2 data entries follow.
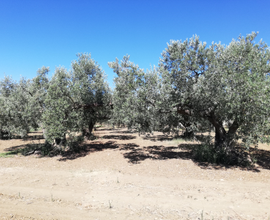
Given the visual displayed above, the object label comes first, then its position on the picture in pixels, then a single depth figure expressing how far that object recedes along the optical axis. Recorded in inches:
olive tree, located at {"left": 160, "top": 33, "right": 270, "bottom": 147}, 325.4
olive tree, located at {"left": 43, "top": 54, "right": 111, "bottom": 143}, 474.6
